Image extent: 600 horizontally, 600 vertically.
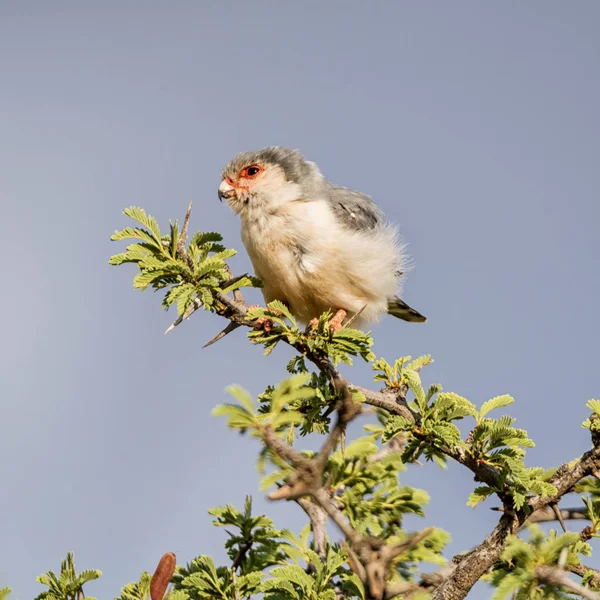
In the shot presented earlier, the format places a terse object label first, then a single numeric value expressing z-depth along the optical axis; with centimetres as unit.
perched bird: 1180
